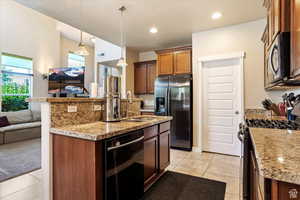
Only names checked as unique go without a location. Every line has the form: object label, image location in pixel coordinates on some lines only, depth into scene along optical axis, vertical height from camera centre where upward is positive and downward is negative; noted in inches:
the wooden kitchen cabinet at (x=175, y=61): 165.9 +40.6
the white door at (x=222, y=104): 143.2 -4.2
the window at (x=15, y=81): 219.8 +25.9
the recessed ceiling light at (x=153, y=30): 149.2 +65.3
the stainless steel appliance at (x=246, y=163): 64.7 -25.8
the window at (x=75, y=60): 303.4 +74.4
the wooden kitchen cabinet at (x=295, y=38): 49.1 +19.5
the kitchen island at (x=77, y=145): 56.1 -17.6
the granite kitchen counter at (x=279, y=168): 25.7 -11.4
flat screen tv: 251.4 +29.9
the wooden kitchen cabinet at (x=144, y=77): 209.8 +29.9
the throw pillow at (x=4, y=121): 186.0 -26.1
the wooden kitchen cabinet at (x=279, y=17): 58.8 +32.3
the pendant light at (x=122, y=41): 115.9 +64.4
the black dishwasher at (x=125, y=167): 59.4 -27.6
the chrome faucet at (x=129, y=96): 110.7 +2.2
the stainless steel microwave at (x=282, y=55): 57.4 +16.2
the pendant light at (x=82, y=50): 150.8 +45.6
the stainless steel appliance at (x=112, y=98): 85.2 +0.6
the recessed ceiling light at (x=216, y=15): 122.9 +65.2
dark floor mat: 85.5 -51.0
